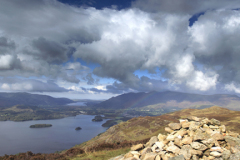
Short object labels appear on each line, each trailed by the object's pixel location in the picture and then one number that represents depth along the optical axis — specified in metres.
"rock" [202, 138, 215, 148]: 14.01
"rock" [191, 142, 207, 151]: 13.65
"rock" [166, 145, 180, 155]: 14.21
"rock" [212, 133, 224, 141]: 14.91
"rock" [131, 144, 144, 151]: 17.27
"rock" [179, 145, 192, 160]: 13.24
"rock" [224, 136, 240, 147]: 14.13
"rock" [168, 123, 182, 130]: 19.83
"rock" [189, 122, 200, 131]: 17.26
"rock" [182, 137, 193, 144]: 15.00
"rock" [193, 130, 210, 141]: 14.76
